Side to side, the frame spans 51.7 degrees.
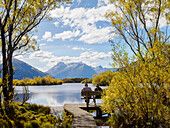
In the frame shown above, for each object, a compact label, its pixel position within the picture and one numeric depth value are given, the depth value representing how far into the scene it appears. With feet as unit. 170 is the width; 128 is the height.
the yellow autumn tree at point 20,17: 34.58
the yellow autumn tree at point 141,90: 21.52
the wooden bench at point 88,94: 44.88
